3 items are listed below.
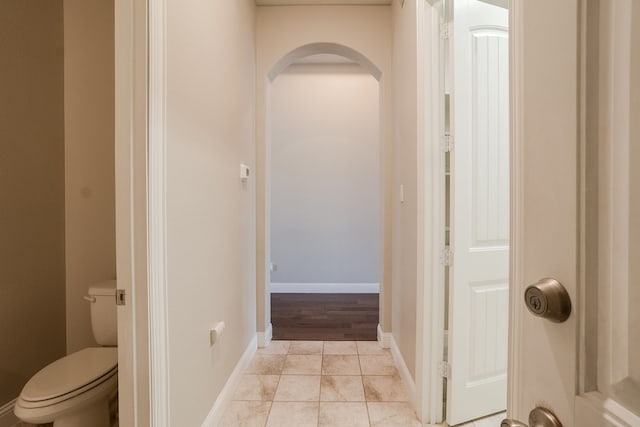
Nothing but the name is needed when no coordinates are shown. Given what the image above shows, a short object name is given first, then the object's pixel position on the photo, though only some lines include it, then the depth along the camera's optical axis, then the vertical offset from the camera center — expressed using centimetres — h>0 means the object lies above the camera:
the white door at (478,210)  154 -1
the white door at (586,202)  35 +1
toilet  124 -78
